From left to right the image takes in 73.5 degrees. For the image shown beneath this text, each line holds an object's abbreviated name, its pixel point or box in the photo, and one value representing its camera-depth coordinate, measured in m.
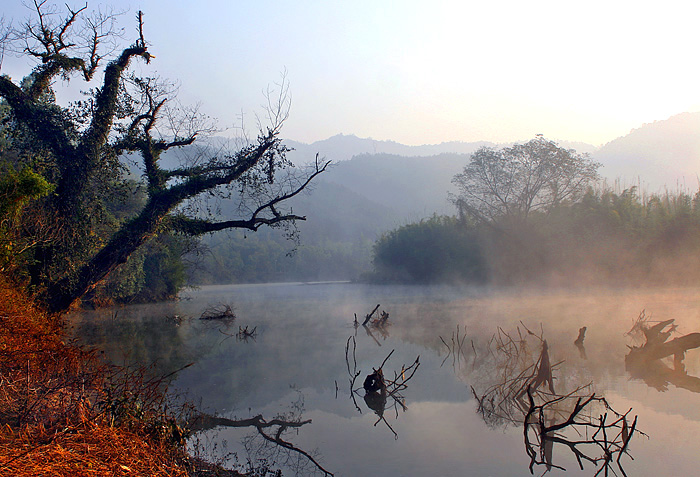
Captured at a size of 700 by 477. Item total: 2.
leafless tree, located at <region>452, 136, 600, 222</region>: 35.81
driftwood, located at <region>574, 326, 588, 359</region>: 10.65
